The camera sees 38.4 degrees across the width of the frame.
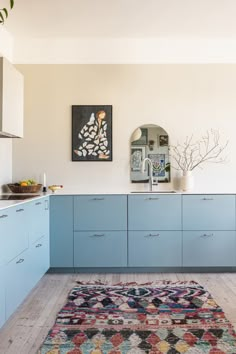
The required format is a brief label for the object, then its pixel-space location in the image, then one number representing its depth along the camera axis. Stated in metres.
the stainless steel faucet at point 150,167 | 3.99
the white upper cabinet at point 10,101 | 2.93
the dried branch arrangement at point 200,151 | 4.05
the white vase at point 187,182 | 3.90
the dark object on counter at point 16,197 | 3.12
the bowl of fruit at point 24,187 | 3.68
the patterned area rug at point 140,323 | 2.12
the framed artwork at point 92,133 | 4.02
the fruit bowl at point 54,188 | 3.75
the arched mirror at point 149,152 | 4.04
